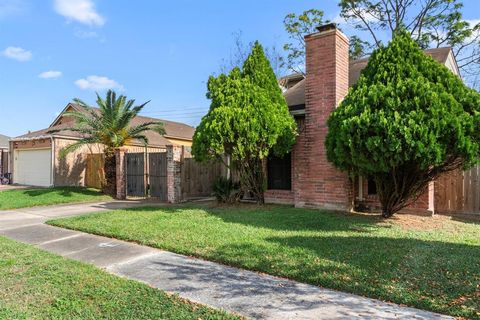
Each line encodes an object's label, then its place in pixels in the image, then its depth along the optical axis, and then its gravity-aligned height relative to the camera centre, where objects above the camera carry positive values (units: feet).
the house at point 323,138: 29.32 +2.67
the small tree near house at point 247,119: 29.63 +4.29
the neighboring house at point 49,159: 59.62 +1.51
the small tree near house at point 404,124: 21.11 +2.79
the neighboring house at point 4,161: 74.95 +1.30
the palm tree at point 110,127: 48.62 +5.93
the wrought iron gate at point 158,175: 45.57 -1.09
